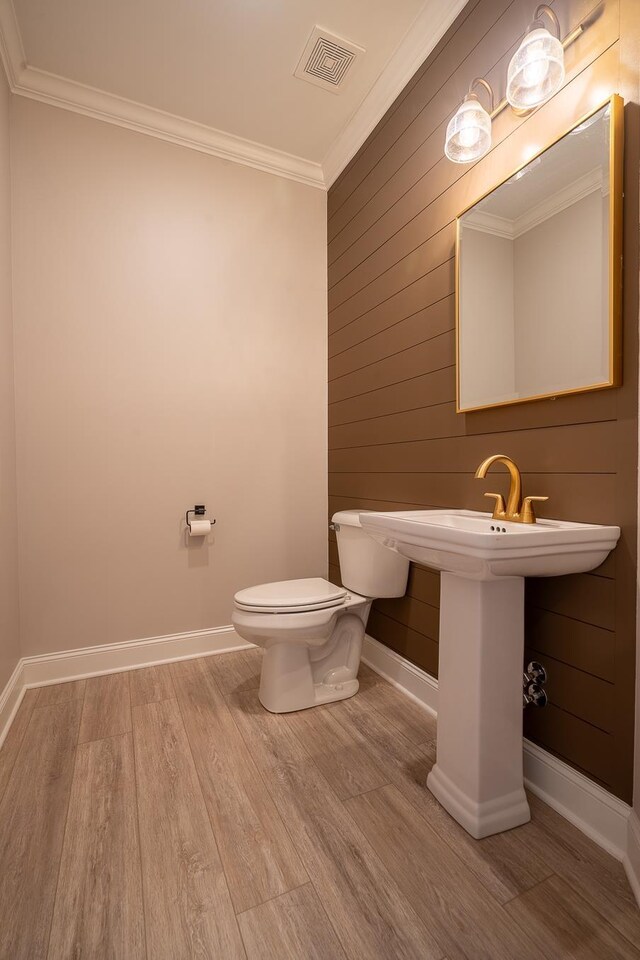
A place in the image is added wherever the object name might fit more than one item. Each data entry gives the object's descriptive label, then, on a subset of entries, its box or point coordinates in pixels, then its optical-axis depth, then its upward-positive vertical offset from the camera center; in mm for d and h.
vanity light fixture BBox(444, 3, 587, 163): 1187 +1099
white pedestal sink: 1112 -545
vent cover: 1854 +1781
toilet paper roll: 2268 -308
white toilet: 1715 -608
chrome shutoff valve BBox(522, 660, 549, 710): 1324 -670
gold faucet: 1307 -104
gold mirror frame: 1118 +596
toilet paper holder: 2316 -224
